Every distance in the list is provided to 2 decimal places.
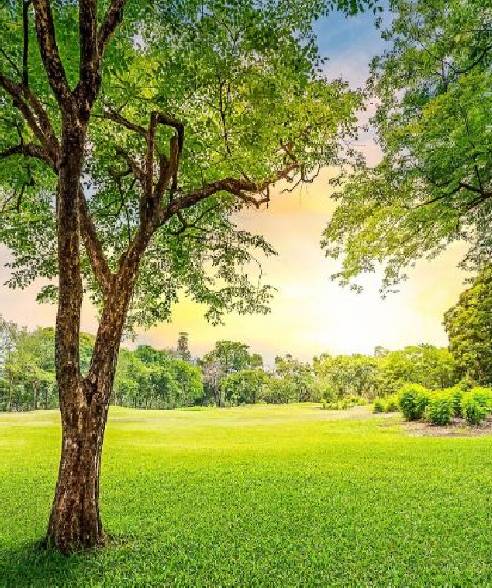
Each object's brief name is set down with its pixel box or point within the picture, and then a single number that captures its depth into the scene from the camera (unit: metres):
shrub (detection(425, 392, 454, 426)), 22.05
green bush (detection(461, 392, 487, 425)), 21.55
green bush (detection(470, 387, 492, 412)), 22.08
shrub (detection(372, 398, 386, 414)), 33.81
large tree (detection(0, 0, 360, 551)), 6.58
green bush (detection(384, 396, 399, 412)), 32.88
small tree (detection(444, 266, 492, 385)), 28.77
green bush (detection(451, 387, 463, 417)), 22.78
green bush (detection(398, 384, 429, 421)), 24.77
